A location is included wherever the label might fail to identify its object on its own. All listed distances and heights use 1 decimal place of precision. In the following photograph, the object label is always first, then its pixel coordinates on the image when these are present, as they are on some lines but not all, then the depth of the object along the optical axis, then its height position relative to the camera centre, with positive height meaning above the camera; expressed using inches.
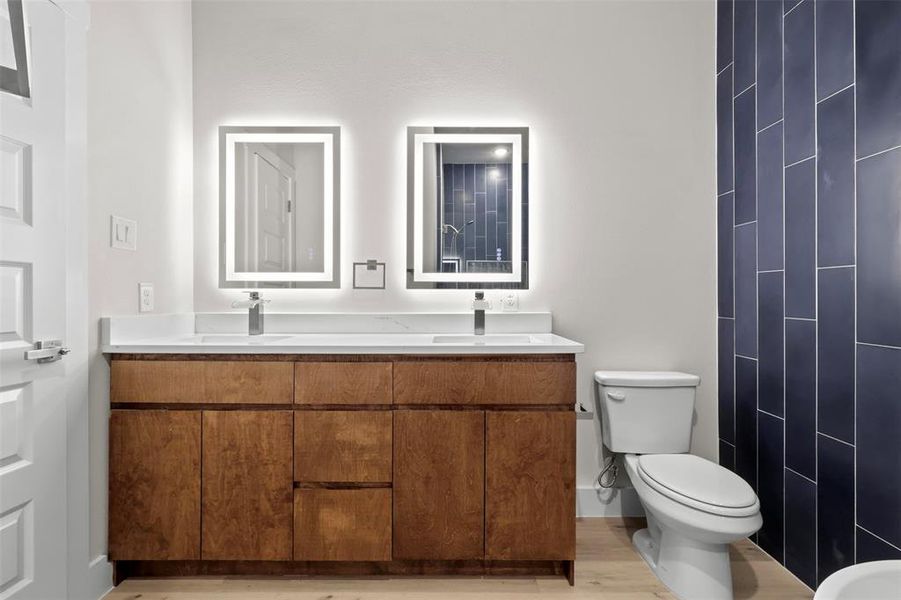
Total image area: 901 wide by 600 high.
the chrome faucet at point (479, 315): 79.9 -2.5
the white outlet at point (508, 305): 84.4 -0.9
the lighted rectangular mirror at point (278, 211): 84.6 +16.3
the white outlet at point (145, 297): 69.4 +0.7
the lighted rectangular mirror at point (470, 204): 84.5 +17.5
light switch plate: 63.5 +9.6
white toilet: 57.6 -24.7
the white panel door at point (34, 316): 49.0 -1.5
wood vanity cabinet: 61.9 -20.9
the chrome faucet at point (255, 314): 78.7 -2.2
